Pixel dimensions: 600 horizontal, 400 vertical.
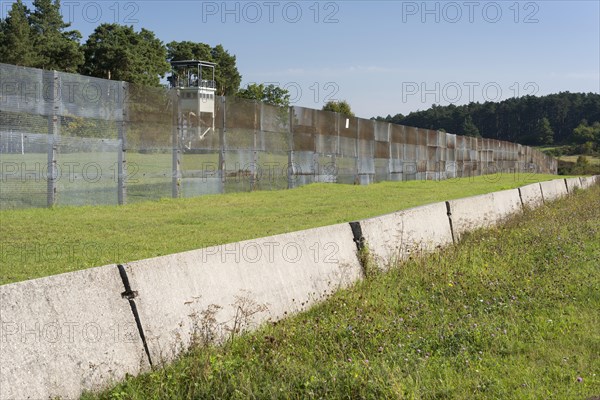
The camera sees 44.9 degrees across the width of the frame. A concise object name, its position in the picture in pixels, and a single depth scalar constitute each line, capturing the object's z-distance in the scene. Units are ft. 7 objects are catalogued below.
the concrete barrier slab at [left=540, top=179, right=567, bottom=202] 72.18
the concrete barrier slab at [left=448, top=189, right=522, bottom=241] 38.33
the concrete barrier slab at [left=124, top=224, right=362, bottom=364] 17.13
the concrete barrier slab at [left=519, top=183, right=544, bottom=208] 59.46
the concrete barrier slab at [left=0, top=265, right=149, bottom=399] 13.96
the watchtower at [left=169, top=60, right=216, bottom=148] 63.21
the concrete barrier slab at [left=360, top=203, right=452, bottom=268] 28.43
